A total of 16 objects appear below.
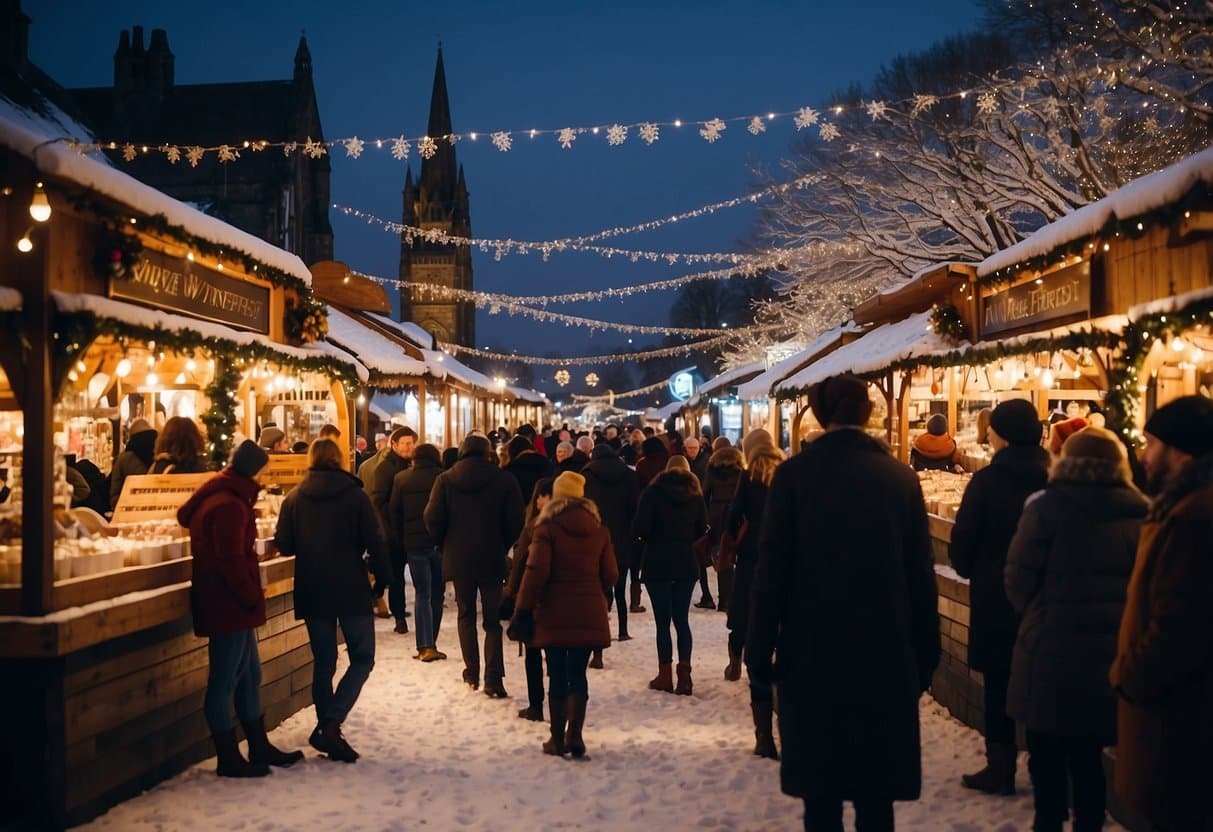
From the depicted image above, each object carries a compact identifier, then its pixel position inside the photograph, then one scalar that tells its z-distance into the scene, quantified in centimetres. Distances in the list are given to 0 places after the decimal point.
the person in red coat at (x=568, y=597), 618
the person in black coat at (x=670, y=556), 797
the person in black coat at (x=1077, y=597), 394
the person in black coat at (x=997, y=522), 499
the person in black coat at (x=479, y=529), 779
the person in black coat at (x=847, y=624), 341
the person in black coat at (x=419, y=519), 930
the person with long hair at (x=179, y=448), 804
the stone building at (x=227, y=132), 4325
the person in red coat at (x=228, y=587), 564
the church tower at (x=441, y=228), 8231
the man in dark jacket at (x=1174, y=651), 303
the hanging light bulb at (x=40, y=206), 484
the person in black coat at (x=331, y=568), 627
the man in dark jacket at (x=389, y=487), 1041
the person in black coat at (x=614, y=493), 952
